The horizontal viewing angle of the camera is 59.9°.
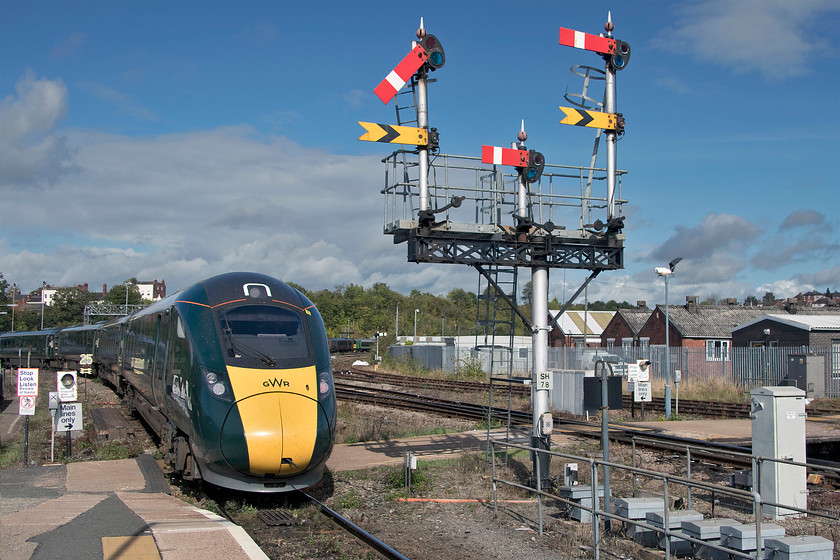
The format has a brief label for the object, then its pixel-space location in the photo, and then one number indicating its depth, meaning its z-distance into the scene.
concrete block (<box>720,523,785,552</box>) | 8.32
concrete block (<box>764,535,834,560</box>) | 7.83
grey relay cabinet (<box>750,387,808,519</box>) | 10.98
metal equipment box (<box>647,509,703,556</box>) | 9.11
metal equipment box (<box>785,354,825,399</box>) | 29.94
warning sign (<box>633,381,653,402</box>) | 21.92
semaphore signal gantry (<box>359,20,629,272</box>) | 11.86
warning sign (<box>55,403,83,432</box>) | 15.27
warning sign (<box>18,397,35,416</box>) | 15.52
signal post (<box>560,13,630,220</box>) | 12.48
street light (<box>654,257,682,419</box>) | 26.95
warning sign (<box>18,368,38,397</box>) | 15.79
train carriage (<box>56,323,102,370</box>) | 38.22
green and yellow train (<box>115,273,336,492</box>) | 9.95
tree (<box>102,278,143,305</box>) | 121.30
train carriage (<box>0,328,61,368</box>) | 48.28
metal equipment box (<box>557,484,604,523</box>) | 10.65
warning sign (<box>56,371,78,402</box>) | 15.84
